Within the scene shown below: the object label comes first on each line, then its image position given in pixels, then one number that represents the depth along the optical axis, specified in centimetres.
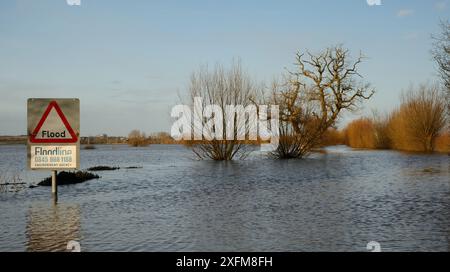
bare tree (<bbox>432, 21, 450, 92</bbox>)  2561
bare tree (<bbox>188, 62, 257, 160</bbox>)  3509
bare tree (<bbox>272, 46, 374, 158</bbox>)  3459
